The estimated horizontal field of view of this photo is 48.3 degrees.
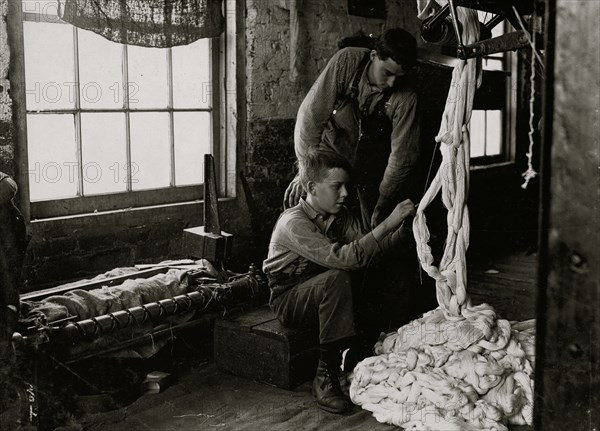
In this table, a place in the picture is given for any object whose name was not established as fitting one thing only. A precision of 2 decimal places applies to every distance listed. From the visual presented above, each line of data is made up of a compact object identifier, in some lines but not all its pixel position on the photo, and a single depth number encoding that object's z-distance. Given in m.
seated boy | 3.40
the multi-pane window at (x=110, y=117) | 3.81
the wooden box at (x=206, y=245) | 3.94
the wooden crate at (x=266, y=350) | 3.63
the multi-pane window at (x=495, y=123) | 7.63
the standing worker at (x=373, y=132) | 4.15
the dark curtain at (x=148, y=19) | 3.80
